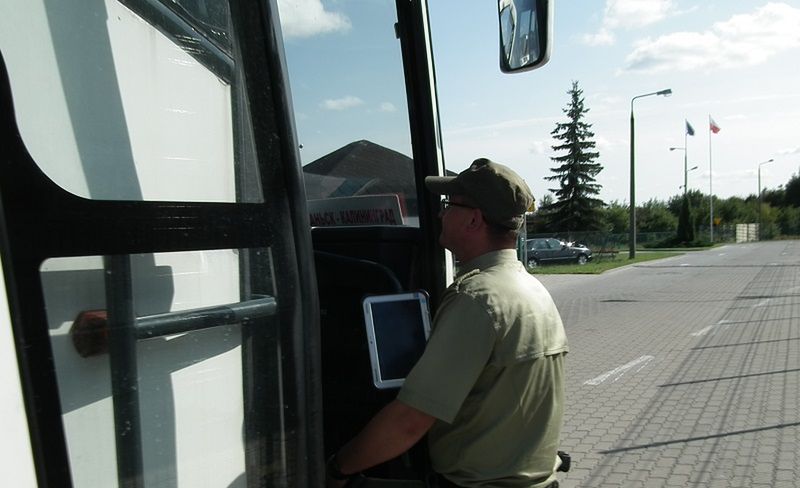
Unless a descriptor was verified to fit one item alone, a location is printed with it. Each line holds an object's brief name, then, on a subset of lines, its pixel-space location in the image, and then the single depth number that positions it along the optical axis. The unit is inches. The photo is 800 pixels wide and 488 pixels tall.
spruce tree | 2677.2
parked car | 1423.5
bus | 48.2
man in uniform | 73.8
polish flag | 2203.5
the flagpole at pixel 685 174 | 2306.8
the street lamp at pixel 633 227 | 1236.5
